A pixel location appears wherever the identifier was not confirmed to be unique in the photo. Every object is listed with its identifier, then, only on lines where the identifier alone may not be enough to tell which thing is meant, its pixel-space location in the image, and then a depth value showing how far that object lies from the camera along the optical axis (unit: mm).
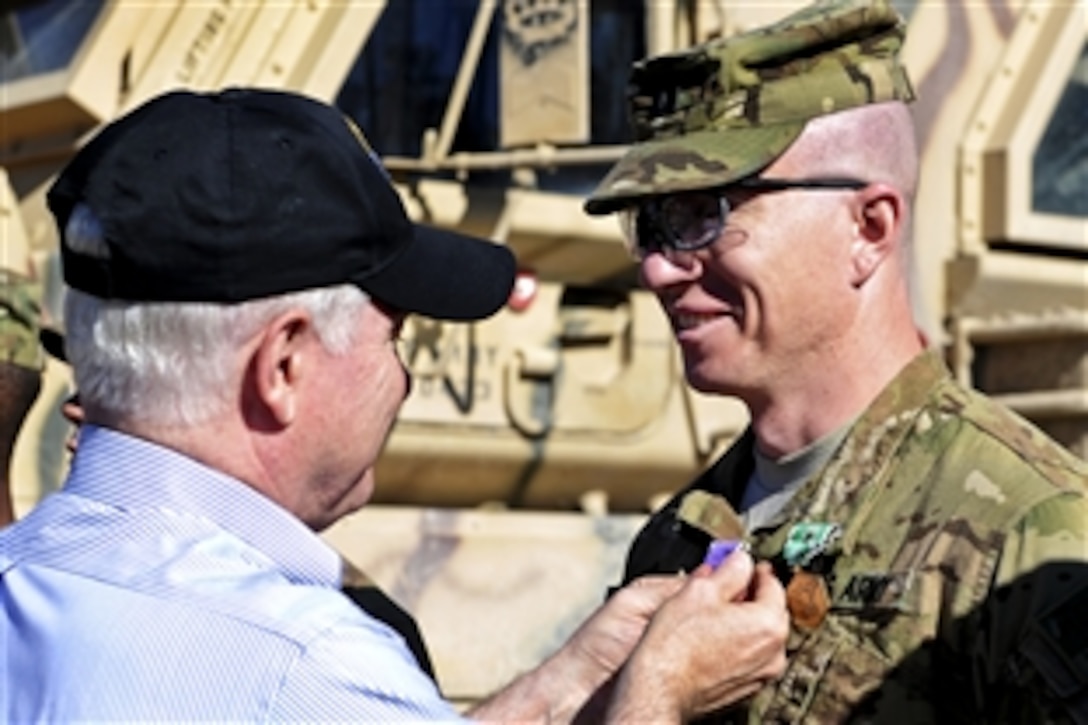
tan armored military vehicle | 7311
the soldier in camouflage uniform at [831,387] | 3459
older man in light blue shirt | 2493
